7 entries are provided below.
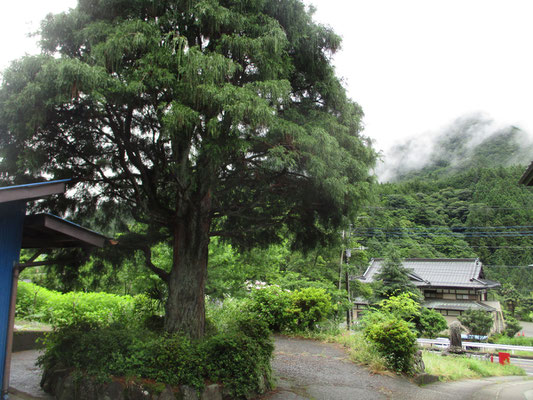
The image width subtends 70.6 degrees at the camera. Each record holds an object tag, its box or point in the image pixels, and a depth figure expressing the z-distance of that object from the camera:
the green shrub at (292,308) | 11.86
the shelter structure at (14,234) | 5.25
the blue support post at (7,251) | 5.32
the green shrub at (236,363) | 5.79
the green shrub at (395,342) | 8.21
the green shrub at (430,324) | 19.75
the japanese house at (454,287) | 28.57
